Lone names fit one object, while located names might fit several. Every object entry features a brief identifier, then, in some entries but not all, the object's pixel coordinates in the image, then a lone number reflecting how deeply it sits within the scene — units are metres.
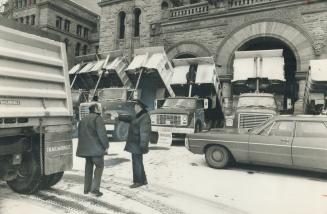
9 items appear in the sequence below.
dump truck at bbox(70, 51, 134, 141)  14.01
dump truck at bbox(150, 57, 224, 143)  13.17
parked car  7.50
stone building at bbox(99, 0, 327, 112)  17.52
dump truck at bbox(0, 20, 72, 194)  4.98
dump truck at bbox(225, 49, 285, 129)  13.31
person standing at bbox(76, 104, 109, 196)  5.88
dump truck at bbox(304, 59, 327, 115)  12.88
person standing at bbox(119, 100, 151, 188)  6.68
